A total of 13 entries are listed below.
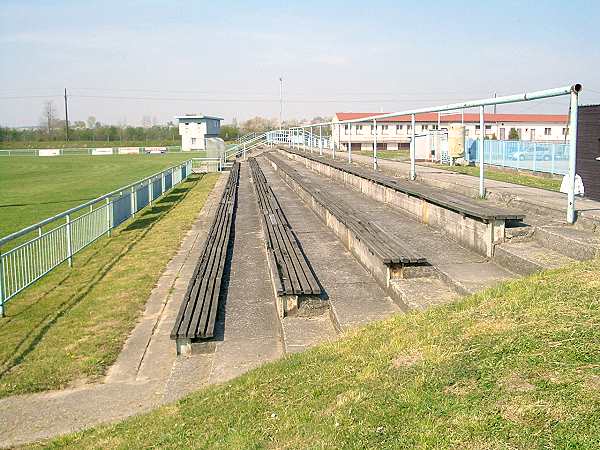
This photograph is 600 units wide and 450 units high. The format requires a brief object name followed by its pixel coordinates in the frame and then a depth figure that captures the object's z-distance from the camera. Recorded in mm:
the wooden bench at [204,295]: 6070
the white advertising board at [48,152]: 70938
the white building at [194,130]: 72750
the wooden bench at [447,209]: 7418
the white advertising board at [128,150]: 74369
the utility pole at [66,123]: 94775
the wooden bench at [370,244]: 6871
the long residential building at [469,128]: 45031
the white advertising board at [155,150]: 74000
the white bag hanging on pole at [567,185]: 8245
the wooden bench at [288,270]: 6688
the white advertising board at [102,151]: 72625
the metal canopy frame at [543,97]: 6887
